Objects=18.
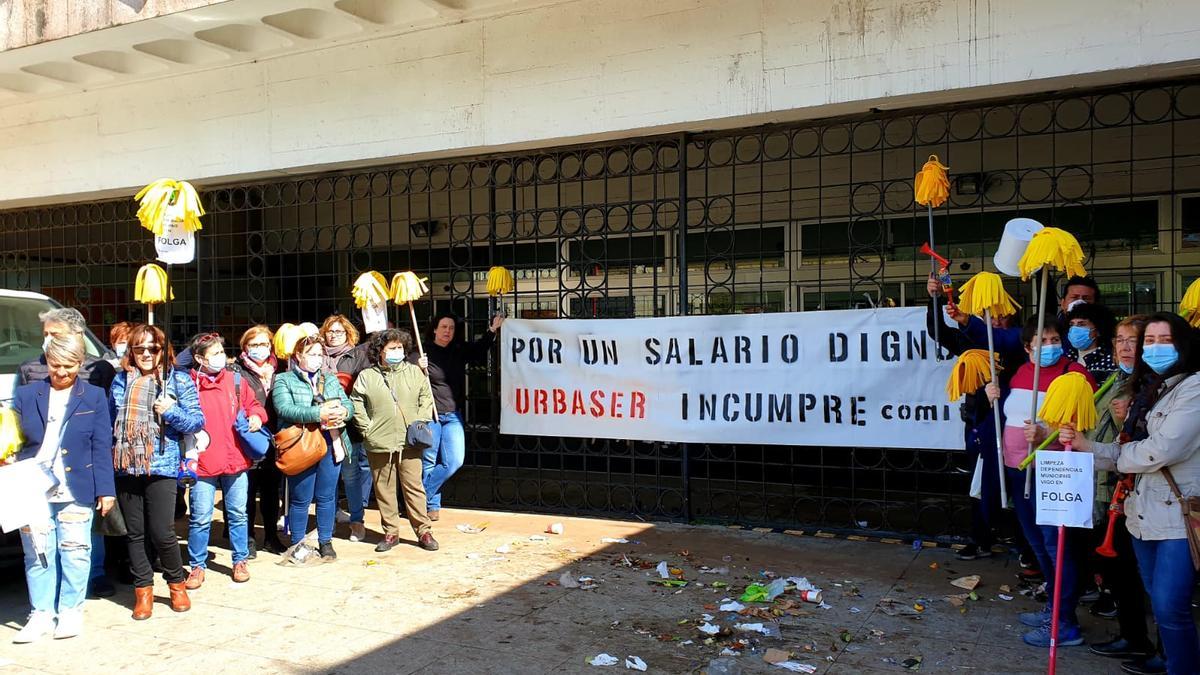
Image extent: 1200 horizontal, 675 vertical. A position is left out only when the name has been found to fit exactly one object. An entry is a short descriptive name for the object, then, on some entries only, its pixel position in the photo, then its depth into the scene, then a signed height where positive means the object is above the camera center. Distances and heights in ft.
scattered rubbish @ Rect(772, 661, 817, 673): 13.92 -5.54
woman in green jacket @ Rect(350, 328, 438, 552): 20.80 -2.16
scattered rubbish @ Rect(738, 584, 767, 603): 17.34 -5.44
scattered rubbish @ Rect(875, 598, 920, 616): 16.48 -5.50
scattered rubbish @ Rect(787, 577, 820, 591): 17.90 -5.42
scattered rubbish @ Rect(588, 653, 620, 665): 14.33 -5.56
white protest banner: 20.63 -1.38
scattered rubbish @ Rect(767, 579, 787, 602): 17.51 -5.40
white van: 19.70 +0.09
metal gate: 24.61 +3.46
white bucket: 15.66 +1.47
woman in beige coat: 11.74 -2.05
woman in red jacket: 17.98 -2.40
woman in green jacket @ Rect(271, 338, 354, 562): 19.39 -1.98
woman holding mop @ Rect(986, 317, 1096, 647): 14.78 -2.50
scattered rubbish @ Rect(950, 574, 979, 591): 17.76 -5.38
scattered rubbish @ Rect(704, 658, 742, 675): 13.78 -5.48
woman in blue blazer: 15.38 -2.54
